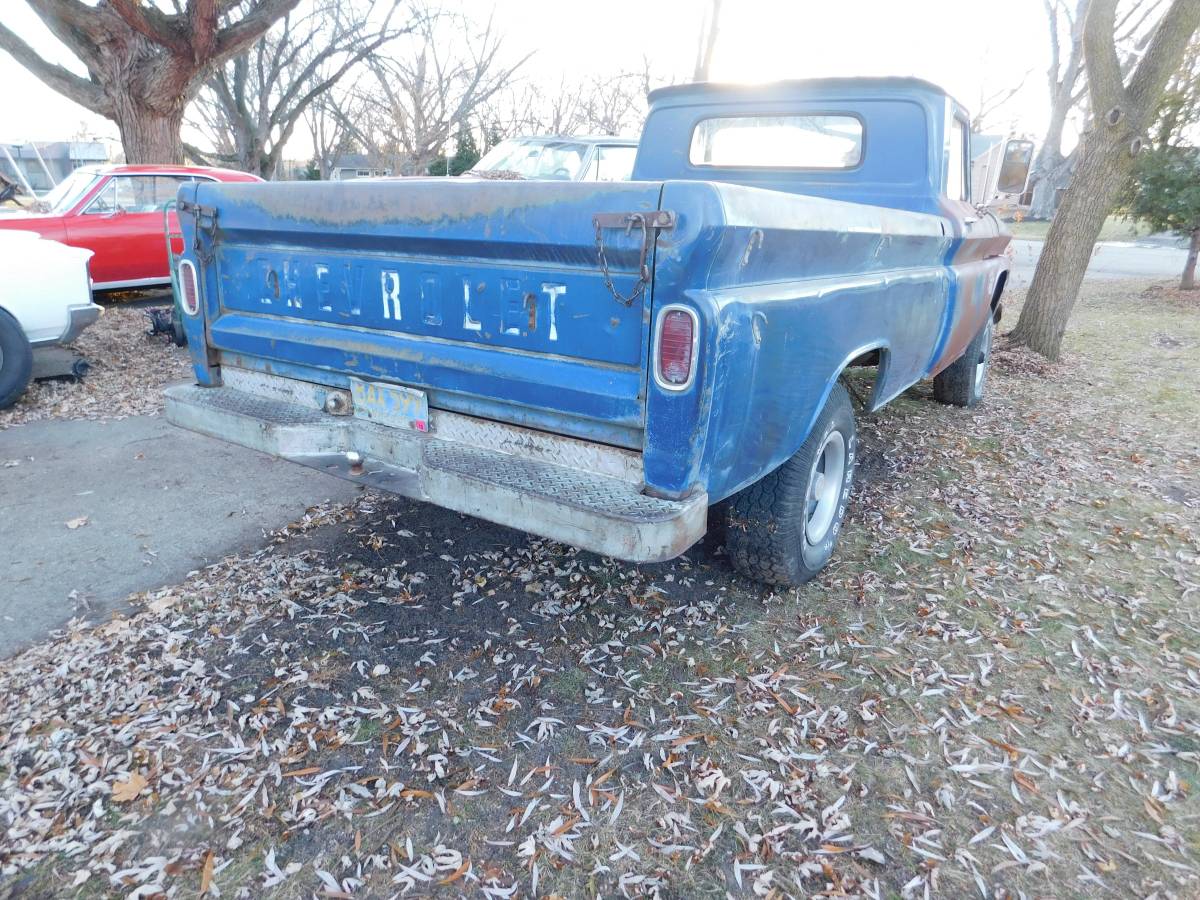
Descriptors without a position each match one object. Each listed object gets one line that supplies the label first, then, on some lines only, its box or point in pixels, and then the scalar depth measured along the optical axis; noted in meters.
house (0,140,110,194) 34.62
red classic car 8.37
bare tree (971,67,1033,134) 40.28
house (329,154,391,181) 23.21
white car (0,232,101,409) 5.84
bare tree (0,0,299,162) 10.00
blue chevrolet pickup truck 2.29
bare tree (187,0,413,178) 18.84
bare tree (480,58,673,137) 23.23
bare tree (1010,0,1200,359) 7.56
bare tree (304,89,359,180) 22.27
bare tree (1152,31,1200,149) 13.10
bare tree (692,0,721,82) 13.36
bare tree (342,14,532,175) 19.03
